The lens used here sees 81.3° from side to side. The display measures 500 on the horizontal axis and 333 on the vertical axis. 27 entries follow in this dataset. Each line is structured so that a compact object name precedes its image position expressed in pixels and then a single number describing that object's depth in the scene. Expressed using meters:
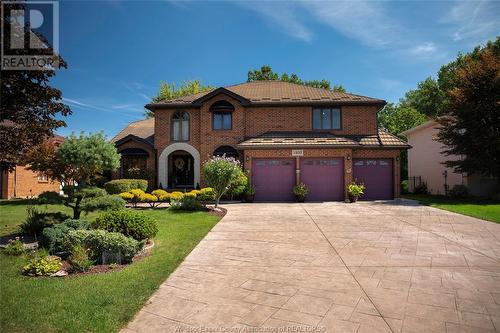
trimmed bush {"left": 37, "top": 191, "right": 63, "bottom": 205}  8.19
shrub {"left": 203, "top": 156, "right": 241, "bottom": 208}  13.70
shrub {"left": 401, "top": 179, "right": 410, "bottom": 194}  26.93
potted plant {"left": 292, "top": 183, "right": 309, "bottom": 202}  17.62
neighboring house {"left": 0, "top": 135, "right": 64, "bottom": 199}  20.62
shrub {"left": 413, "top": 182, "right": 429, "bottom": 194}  24.92
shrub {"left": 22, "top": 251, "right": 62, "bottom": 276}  5.40
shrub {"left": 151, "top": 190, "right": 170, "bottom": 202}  15.12
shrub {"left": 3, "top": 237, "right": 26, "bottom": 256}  6.64
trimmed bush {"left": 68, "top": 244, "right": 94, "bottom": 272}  5.57
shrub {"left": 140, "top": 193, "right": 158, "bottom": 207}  14.59
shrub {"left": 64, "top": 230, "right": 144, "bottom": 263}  6.05
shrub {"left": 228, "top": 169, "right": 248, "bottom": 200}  16.45
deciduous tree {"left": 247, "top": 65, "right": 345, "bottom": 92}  40.97
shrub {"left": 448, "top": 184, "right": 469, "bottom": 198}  19.42
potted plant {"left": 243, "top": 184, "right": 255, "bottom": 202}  17.61
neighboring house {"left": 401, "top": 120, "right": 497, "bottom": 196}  20.83
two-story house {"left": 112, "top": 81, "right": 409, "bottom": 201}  18.20
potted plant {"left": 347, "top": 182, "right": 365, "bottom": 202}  17.27
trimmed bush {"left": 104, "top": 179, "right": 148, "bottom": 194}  18.12
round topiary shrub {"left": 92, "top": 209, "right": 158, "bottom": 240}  7.21
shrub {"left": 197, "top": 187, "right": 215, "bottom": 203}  15.25
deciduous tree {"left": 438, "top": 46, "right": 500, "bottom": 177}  17.38
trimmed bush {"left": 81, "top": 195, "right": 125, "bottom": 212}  8.05
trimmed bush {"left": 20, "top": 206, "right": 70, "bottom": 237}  8.11
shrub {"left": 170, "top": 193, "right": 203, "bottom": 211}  13.73
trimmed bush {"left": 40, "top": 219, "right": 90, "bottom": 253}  6.78
